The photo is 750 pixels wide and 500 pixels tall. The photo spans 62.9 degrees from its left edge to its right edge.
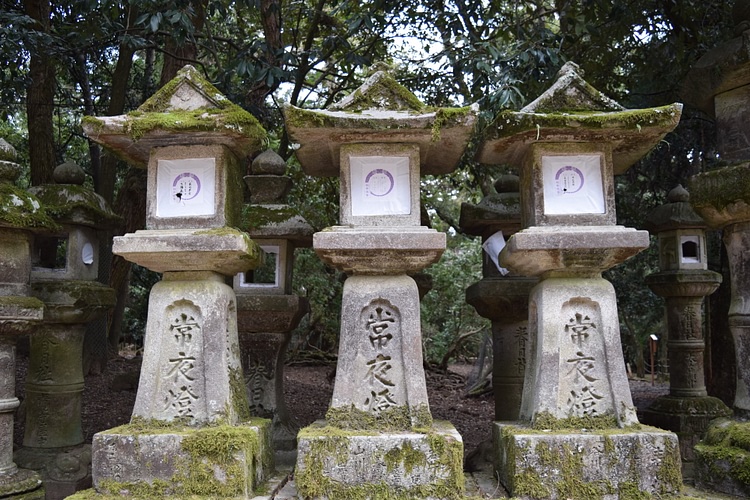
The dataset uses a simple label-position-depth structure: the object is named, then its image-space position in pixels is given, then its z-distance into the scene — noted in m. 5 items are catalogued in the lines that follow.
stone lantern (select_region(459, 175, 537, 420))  6.18
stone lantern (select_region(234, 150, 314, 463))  6.05
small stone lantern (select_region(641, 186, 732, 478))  7.75
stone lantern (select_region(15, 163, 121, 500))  5.82
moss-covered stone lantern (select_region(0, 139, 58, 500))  4.79
